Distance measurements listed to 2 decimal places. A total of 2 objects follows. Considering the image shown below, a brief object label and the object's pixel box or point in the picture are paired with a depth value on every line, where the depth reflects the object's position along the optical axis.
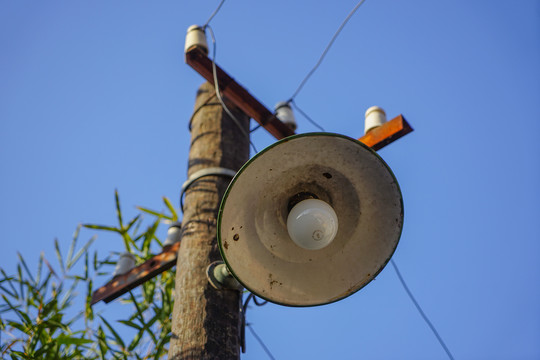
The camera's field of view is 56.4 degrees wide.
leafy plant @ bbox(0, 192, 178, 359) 3.51
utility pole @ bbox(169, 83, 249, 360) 2.01
